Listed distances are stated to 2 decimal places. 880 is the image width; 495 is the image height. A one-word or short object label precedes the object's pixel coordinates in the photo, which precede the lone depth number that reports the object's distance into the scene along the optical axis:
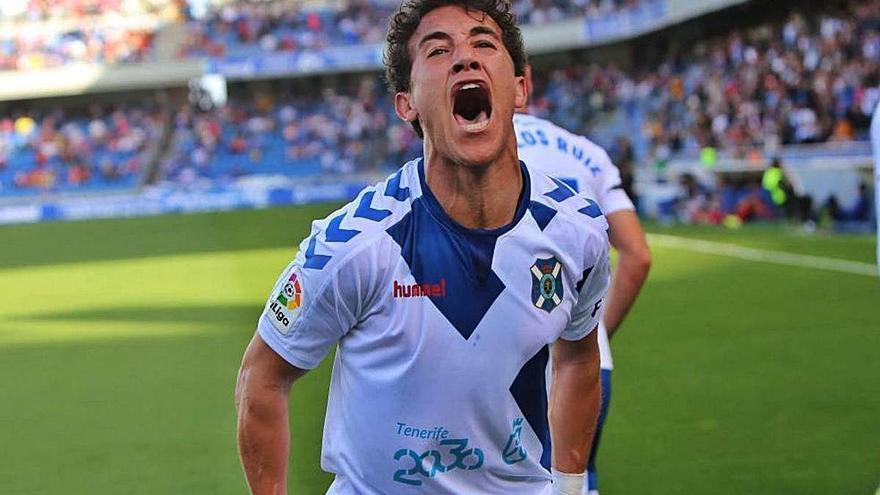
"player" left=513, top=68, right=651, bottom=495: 5.41
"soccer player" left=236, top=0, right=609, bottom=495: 3.01
